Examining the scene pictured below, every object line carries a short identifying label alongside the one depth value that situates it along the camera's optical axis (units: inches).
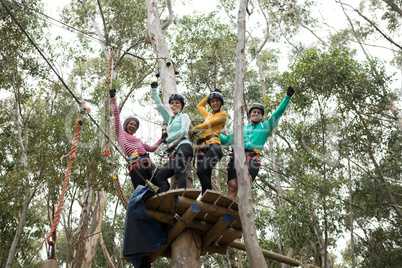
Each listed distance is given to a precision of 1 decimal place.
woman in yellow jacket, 174.4
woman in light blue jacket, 169.8
